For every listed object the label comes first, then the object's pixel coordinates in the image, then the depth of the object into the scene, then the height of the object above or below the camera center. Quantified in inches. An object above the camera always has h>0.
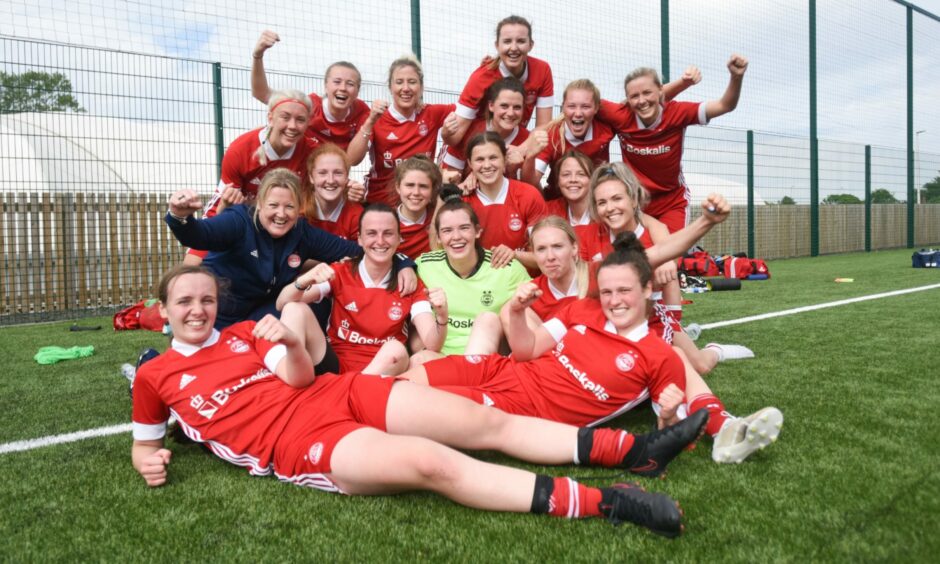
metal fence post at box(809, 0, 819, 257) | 645.3 +90.9
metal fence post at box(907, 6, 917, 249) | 778.2 +145.7
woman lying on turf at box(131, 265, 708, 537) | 85.0 -22.8
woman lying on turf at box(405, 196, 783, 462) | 108.0 -18.6
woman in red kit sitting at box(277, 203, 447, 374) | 136.8 -8.5
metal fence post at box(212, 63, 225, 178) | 318.0 +73.5
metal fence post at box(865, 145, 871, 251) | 739.4 +61.8
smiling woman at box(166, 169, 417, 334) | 139.2 +3.4
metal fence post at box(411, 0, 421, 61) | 330.8 +114.8
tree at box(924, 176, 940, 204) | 852.6 +78.1
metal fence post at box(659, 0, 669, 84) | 462.0 +155.5
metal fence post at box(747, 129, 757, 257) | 582.3 +49.8
